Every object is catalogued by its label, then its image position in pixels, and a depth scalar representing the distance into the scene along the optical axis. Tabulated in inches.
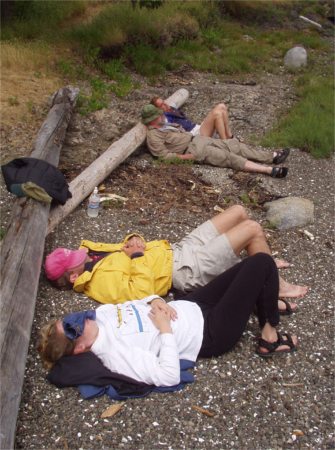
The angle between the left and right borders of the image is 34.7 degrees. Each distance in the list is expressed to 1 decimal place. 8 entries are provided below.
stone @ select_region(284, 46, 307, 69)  519.5
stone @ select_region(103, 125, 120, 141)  340.9
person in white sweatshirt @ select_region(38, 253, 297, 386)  140.8
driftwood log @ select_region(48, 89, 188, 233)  231.8
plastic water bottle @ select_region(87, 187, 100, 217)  240.7
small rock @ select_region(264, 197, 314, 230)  243.1
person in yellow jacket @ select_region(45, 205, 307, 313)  173.5
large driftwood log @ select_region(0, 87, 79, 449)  126.2
